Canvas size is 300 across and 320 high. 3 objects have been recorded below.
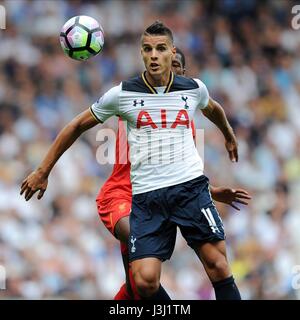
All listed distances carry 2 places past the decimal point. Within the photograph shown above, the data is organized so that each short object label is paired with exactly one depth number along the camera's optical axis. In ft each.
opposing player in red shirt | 50.70
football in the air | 51.60
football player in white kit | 46.03
